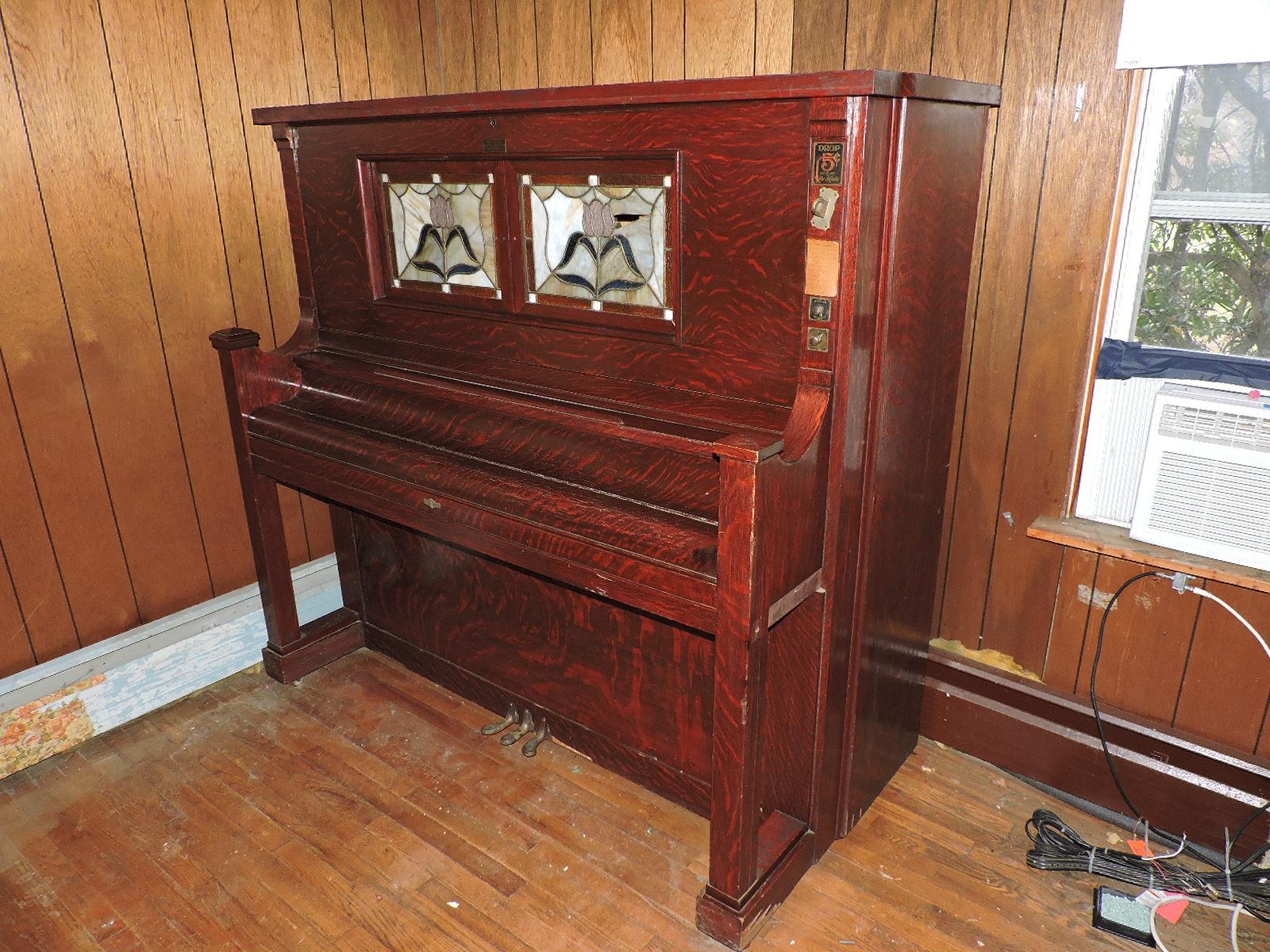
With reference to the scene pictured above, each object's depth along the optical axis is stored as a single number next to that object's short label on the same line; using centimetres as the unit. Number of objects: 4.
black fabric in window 174
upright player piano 153
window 166
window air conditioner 172
